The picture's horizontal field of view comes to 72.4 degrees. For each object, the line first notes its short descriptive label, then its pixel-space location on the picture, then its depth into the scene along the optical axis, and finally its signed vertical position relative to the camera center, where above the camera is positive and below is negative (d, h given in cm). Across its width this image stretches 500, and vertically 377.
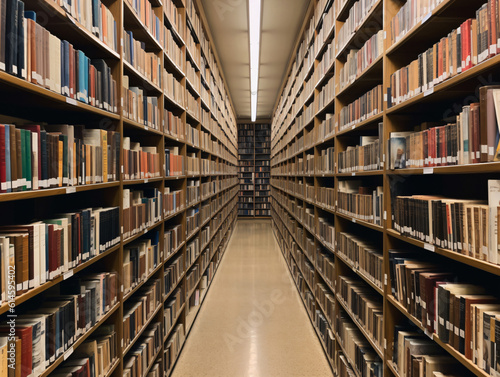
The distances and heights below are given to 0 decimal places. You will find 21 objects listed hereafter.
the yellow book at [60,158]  138 +13
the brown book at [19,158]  113 +11
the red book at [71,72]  148 +51
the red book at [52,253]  129 -24
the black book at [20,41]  113 +50
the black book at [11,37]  108 +49
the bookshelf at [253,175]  1337 +50
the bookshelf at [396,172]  131 +7
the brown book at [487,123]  115 +21
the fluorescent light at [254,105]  884 +241
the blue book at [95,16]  170 +87
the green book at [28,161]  118 +10
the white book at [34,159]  122 +11
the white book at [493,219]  111 -11
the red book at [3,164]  105 +8
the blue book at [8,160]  107 +10
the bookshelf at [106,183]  123 +3
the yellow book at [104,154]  179 +19
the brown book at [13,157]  110 +11
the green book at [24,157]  116 +11
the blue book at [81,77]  156 +52
